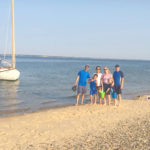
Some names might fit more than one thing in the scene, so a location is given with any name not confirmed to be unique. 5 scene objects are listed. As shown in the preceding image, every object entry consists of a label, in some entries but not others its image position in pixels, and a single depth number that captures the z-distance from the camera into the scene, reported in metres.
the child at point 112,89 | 10.23
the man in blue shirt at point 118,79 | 10.07
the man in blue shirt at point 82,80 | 10.29
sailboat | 24.39
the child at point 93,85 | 10.39
